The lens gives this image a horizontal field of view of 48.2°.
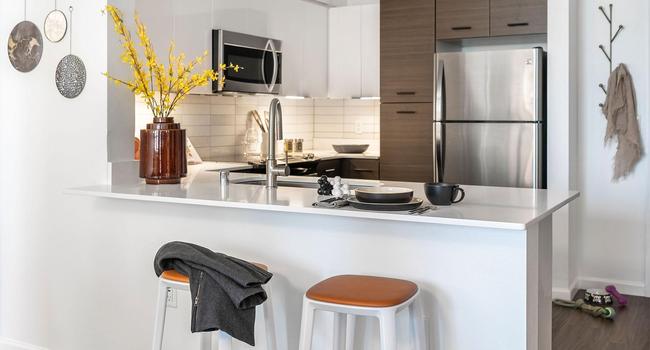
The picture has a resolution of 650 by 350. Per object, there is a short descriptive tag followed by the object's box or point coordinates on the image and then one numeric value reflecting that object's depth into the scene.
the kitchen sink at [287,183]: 3.77
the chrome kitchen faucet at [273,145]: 3.18
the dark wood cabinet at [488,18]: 5.02
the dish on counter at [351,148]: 6.14
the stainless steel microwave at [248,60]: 4.84
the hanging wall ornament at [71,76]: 3.39
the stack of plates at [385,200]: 2.55
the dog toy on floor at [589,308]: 4.37
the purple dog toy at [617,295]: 4.64
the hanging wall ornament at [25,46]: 3.50
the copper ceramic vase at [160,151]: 3.29
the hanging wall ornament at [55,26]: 3.41
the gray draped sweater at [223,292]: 2.37
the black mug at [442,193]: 2.61
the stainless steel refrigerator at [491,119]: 4.84
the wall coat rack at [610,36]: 4.86
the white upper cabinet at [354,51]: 5.95
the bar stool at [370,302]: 2.27
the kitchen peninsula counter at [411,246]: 2.45
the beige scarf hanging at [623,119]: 4.80
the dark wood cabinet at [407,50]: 5.43
